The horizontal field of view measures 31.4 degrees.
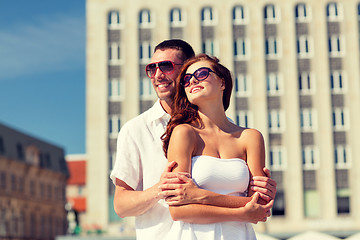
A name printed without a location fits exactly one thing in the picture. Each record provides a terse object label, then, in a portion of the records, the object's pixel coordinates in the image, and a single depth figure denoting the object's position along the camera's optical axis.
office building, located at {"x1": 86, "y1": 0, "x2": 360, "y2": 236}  48.72
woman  3.79
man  4.34
